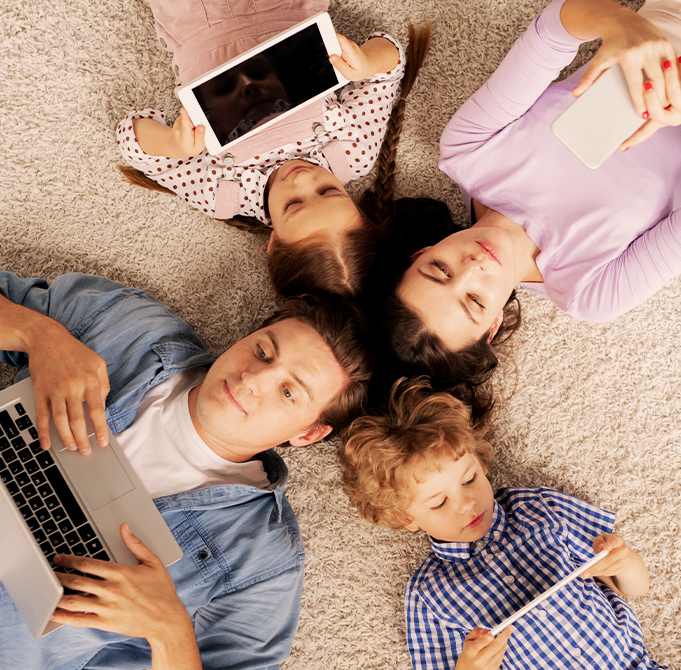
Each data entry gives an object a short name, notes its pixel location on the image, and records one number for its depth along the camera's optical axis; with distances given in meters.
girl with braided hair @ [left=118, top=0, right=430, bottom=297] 1.10
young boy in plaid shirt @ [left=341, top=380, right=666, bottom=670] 1.08
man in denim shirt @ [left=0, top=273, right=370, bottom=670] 0.93
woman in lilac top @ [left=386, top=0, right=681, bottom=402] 1.02
